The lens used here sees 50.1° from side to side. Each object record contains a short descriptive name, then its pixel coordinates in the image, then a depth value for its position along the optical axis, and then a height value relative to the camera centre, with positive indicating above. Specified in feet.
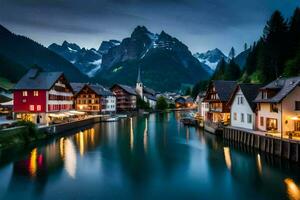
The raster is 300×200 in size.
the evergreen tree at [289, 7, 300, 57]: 252.97 +53.02
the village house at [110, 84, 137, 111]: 510.99 +5.27
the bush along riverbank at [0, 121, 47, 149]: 163.78 -19.44
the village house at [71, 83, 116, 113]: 406.00 +1.15
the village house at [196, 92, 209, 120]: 282.05 -8.69
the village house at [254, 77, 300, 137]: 141.59 -3.67
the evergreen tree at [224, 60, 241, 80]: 419.95 +36.21
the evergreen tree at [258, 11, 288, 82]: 257.96 +41.85
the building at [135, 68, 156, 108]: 627.54 +15.16
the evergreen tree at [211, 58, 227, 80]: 490.24 +42.89
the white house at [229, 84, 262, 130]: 178.07 -3.74
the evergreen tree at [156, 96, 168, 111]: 609.83 -8.33
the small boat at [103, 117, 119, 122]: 353.51 -21.73
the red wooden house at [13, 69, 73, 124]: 245.45 +1.73
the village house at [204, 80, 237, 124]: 227.20 +0.30
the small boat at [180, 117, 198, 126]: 296.44 -20.80
